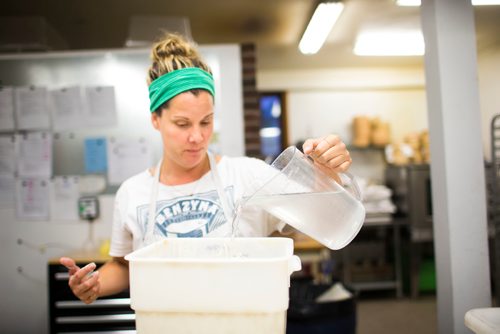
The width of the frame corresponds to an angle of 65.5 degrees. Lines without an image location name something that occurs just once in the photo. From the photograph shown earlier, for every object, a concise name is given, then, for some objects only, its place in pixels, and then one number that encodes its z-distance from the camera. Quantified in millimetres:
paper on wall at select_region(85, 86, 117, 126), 2449
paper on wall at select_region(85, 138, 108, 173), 2447
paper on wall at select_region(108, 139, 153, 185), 2441
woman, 1018
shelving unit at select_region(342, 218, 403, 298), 4297
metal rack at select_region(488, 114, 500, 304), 1469
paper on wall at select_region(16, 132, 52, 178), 2443
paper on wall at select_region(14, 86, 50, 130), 2453
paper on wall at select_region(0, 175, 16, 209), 2455
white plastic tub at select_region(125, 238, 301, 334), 643
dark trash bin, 2061
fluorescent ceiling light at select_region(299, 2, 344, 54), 2941
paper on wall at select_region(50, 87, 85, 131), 2451
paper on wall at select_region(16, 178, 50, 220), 2453
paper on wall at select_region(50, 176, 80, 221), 2453
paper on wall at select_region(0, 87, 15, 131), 2461
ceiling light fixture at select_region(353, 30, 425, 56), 3811
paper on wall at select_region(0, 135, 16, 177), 2449
